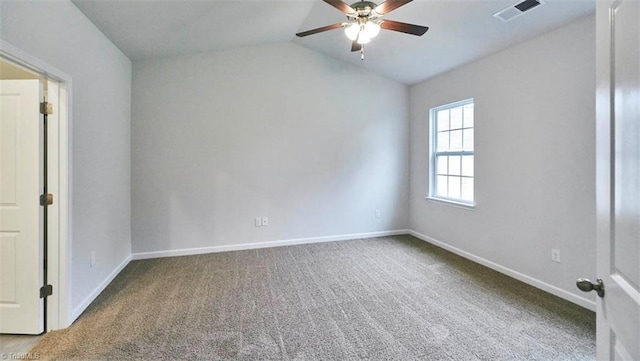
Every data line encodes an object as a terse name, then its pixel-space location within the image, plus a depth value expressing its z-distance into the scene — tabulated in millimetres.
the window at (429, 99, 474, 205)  3959
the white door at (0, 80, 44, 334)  2129
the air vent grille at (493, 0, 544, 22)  2457
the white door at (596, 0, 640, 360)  722
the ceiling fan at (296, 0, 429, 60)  2190
